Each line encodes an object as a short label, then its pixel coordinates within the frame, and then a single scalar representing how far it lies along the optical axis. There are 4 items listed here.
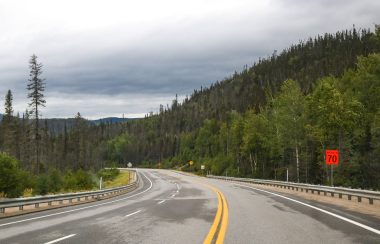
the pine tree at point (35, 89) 54.12
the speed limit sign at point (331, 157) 29.48
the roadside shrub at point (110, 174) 89.76
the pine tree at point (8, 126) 81.62
